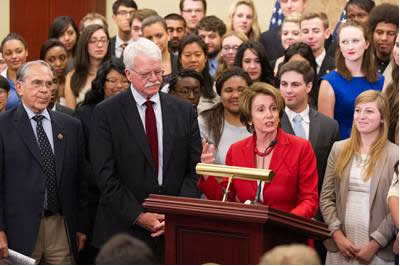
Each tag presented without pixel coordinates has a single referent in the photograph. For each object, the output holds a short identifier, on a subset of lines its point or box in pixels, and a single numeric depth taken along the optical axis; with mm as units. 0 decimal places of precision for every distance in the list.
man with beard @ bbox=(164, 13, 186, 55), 14101
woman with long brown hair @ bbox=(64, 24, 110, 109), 12752
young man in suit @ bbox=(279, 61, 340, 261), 10677
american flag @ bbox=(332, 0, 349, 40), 13795
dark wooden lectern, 7953
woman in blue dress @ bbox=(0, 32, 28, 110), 12939
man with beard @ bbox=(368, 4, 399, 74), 12327
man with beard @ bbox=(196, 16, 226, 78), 13603
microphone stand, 8508
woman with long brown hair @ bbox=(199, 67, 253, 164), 10754
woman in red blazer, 9198
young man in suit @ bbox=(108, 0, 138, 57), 14485
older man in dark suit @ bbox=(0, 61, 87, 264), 9624
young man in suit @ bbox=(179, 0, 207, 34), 14942
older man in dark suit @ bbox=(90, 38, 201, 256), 9613
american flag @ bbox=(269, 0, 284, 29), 15128
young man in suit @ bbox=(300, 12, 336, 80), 13095
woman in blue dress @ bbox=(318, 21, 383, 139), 11621
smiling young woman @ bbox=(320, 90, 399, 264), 9951
